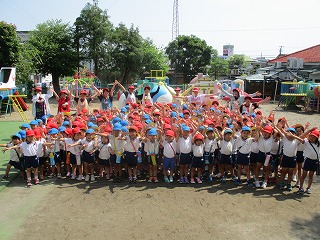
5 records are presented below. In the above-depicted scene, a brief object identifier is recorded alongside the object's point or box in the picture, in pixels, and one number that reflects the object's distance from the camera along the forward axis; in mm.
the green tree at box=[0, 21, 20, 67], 19453
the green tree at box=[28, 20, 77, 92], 23250
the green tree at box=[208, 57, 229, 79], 41672
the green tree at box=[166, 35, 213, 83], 35156
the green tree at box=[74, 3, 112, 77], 25578
